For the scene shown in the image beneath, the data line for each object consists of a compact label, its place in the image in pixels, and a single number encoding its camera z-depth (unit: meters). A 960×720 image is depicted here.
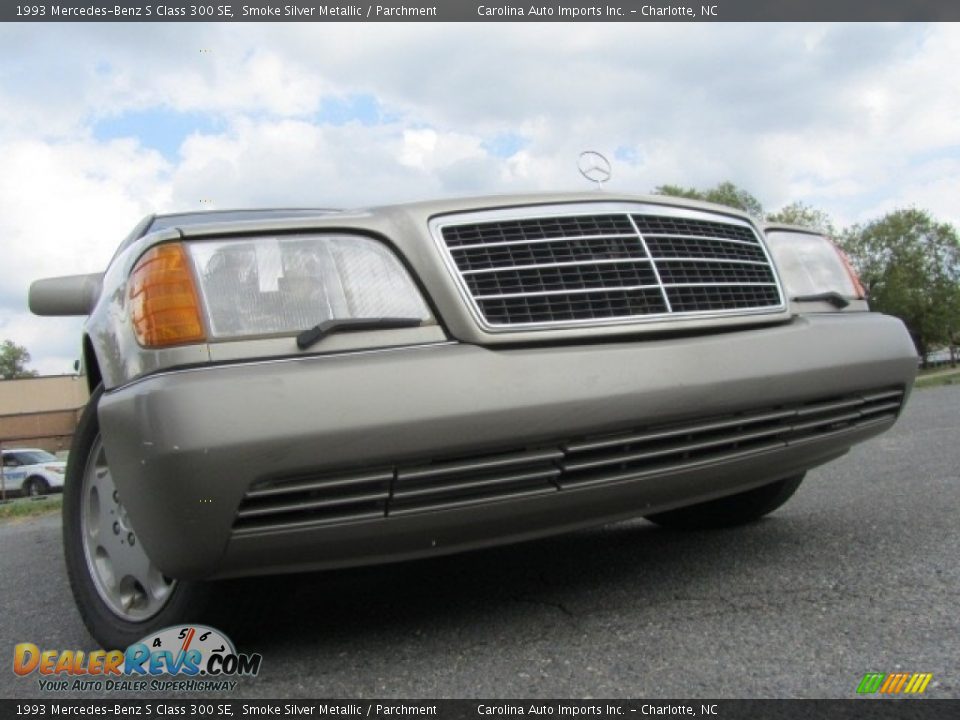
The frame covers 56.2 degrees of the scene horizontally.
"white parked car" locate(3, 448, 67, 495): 22.14
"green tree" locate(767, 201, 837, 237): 46.97
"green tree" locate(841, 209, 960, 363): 52.69
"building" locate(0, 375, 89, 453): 55.62
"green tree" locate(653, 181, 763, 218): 44.02
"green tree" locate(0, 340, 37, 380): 81.19
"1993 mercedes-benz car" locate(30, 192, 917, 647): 1.90
